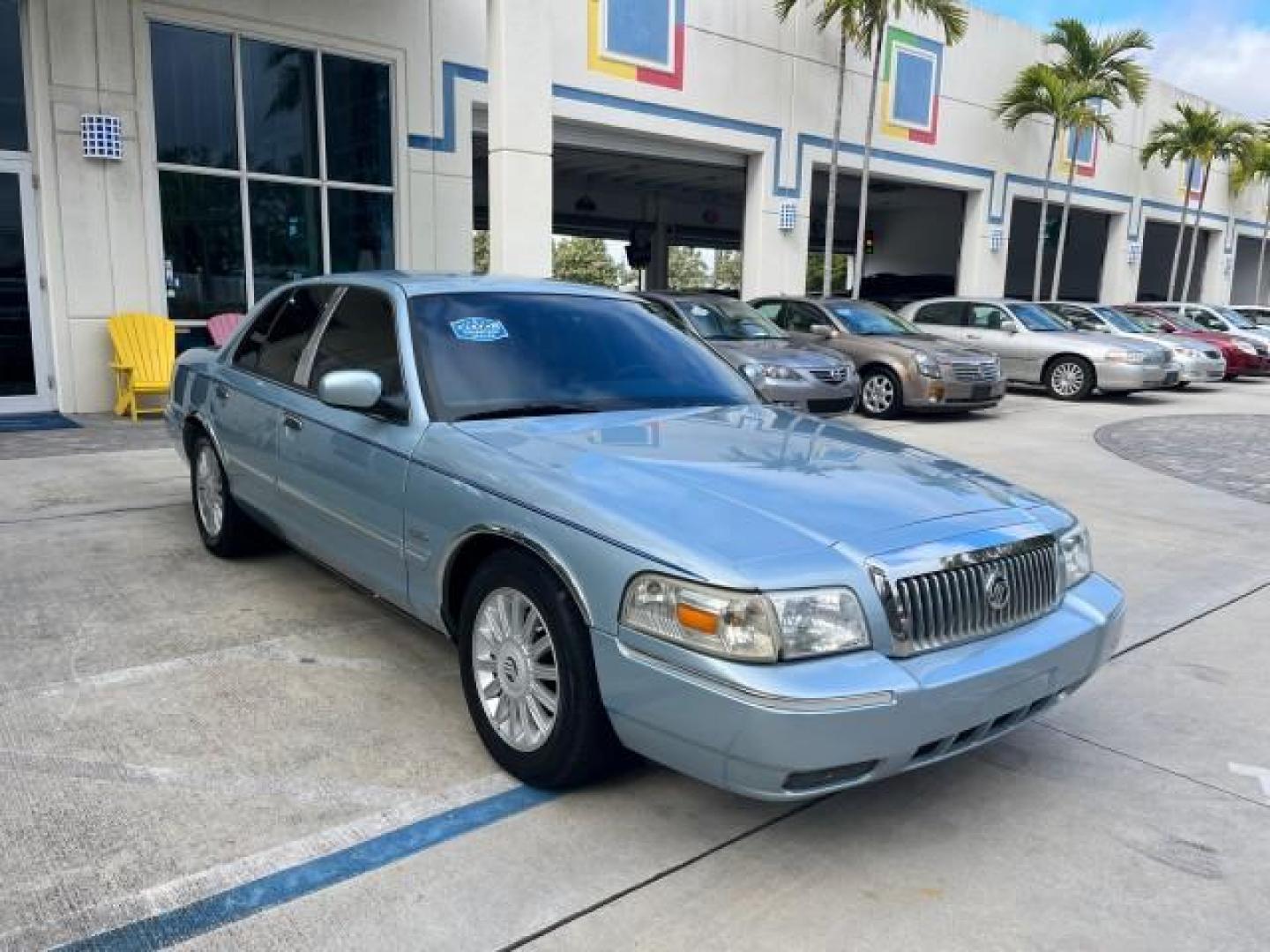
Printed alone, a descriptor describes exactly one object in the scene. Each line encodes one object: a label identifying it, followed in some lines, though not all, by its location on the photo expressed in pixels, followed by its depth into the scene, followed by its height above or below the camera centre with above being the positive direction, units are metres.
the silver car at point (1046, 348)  14.80 -0.95
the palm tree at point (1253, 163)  29.05 +3.79
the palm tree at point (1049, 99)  21.39 +3.96
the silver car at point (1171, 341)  16.98 -0.90
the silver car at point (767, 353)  10.48 -0.86
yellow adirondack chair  10.59 -1.12
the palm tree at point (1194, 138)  26.70 +4.07
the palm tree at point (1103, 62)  22.44 +5.02
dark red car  19.91 -1.12
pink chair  11.45 -0.83
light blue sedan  2.52 -0.80
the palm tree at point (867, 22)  16.92 +4.42
